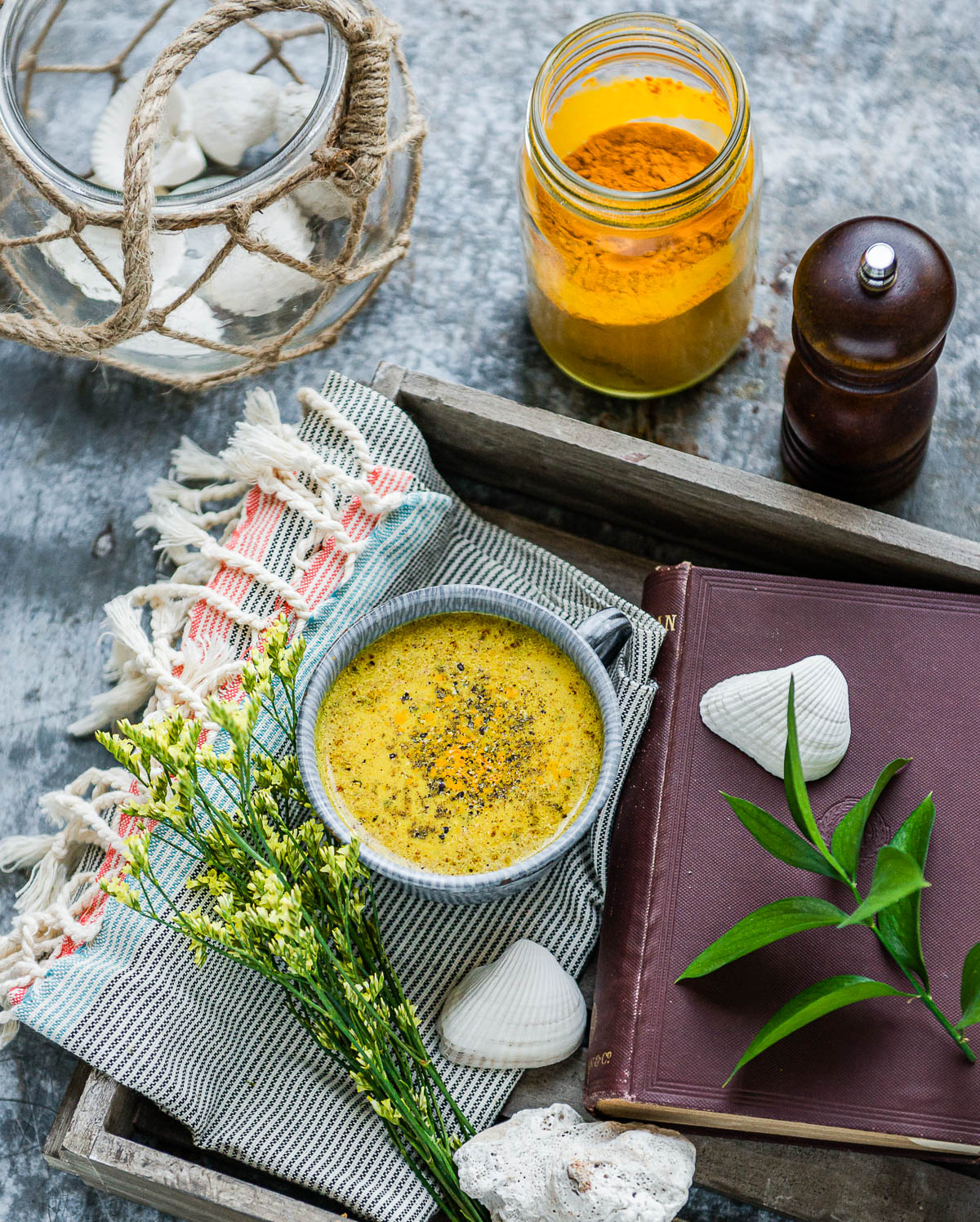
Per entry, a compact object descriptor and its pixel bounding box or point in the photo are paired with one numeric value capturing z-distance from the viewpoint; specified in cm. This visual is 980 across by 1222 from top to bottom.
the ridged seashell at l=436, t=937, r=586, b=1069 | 82
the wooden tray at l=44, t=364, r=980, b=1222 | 79
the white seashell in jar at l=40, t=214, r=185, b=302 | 87
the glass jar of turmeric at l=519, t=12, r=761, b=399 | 83
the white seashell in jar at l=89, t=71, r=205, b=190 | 96
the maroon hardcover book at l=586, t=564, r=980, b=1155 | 75
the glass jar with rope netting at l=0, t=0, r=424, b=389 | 79
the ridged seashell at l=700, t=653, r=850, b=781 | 80
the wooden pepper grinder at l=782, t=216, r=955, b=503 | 78
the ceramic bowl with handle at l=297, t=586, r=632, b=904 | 77
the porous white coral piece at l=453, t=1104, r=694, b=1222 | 75
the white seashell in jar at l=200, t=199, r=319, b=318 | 87
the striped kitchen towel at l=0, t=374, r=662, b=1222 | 81
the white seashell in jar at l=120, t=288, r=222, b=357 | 88
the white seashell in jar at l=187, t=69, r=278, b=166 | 96
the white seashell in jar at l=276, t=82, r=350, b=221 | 87
